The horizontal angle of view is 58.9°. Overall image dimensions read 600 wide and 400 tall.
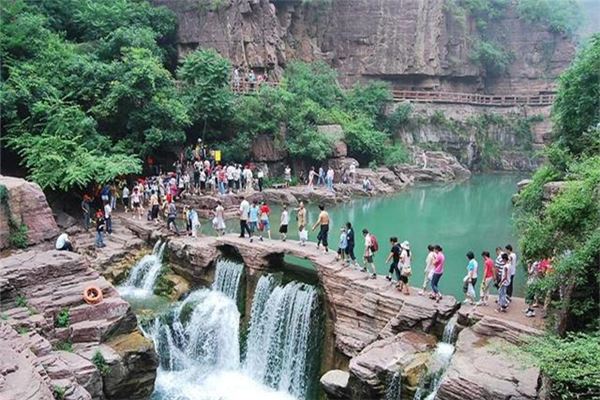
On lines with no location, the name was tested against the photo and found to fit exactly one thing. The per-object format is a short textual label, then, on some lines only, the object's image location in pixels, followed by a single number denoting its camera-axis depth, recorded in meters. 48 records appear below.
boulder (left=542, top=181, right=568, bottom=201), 12.79
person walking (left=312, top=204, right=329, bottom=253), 13.38
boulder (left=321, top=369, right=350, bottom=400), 10.78
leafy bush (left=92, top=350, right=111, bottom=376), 11.06
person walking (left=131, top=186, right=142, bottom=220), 18.61
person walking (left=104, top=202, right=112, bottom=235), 16.95
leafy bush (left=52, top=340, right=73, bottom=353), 11.29
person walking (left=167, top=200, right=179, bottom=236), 16.45
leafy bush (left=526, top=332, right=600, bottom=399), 6.48
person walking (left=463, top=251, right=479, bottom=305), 11.08
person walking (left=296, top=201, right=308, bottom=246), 13.99
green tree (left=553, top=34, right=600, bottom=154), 15.52
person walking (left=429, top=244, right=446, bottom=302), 11.20
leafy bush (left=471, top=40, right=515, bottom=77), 39.84
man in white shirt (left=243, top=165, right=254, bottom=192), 22.97
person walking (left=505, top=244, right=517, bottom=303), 10.83
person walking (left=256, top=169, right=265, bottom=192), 23.52
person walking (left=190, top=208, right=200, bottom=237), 16.02
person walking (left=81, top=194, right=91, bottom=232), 17.14
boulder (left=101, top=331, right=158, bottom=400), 11.30
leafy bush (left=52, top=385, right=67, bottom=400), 8.99
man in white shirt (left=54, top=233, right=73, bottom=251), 14.03
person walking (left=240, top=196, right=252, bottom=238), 14.84
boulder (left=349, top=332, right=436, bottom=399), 9.98
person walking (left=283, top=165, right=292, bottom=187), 26.05
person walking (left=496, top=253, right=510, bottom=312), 10.70
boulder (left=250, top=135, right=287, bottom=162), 25.81
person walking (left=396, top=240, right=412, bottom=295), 11.63
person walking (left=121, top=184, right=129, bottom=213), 19.14
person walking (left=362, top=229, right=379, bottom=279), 12.50
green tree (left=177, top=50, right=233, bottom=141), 23.61
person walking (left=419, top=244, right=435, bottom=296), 11.27
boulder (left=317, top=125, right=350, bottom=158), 28.66
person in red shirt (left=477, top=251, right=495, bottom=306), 10.92
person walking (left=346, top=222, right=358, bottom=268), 12.92
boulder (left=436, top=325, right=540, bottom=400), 8.26
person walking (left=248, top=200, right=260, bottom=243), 15.39
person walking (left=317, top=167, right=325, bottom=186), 27.02
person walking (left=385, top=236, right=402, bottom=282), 11.84
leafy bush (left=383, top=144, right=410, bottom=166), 31.84
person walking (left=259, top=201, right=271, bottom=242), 15.30
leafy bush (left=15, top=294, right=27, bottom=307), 11.64
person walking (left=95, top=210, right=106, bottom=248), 16.19
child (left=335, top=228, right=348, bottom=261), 13.01
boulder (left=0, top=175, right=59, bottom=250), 14.53
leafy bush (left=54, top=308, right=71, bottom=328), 11.73
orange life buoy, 12.19
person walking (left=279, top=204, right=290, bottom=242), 14.42
